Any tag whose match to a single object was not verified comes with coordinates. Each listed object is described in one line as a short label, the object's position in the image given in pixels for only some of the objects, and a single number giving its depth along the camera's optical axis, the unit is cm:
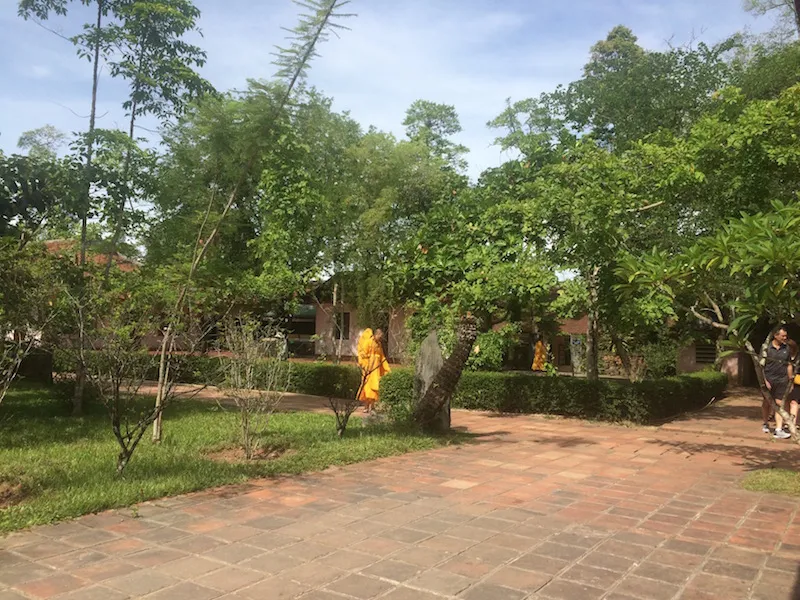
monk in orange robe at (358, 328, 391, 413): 1026
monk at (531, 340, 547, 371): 2141
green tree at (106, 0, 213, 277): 1029
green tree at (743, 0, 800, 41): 1598
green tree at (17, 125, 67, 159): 2206
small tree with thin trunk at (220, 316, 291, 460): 754
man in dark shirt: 955
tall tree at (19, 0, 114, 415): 1002
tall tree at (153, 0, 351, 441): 609
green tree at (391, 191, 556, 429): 780
